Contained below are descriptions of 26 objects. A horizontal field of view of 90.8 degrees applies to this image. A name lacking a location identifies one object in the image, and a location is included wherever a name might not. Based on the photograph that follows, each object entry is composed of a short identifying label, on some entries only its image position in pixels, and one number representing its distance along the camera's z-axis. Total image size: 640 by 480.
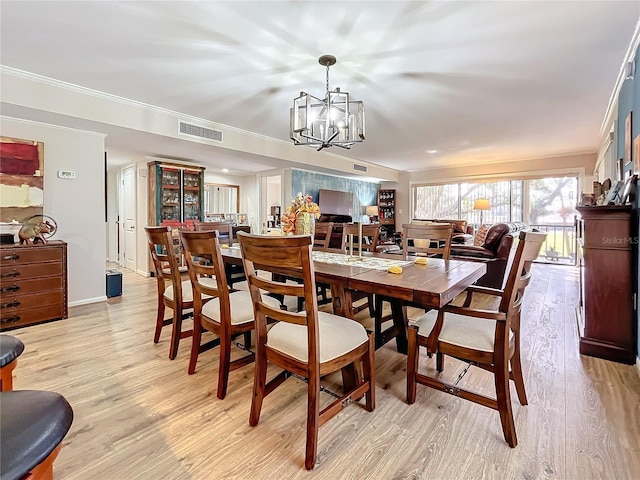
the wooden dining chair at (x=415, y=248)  2.35
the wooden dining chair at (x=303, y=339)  1.33
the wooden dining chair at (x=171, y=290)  2.26
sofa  7.44
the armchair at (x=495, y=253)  4.09
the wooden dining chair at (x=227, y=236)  3.17
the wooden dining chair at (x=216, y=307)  1.83
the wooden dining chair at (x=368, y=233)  2.92
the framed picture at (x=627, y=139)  2.72
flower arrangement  2.56
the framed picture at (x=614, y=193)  2.70
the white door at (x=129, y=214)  6.22
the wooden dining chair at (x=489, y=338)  1.49
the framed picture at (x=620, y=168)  3.12
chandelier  2.78
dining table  1.51
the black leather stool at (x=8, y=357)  0.94
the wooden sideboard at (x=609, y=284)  2.30
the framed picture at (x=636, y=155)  2.34
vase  2.54
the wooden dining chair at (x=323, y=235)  3.39
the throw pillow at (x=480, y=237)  5.52
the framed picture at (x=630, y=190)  2.34
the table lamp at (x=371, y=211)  9.15
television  7.48
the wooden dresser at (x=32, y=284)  2.99
